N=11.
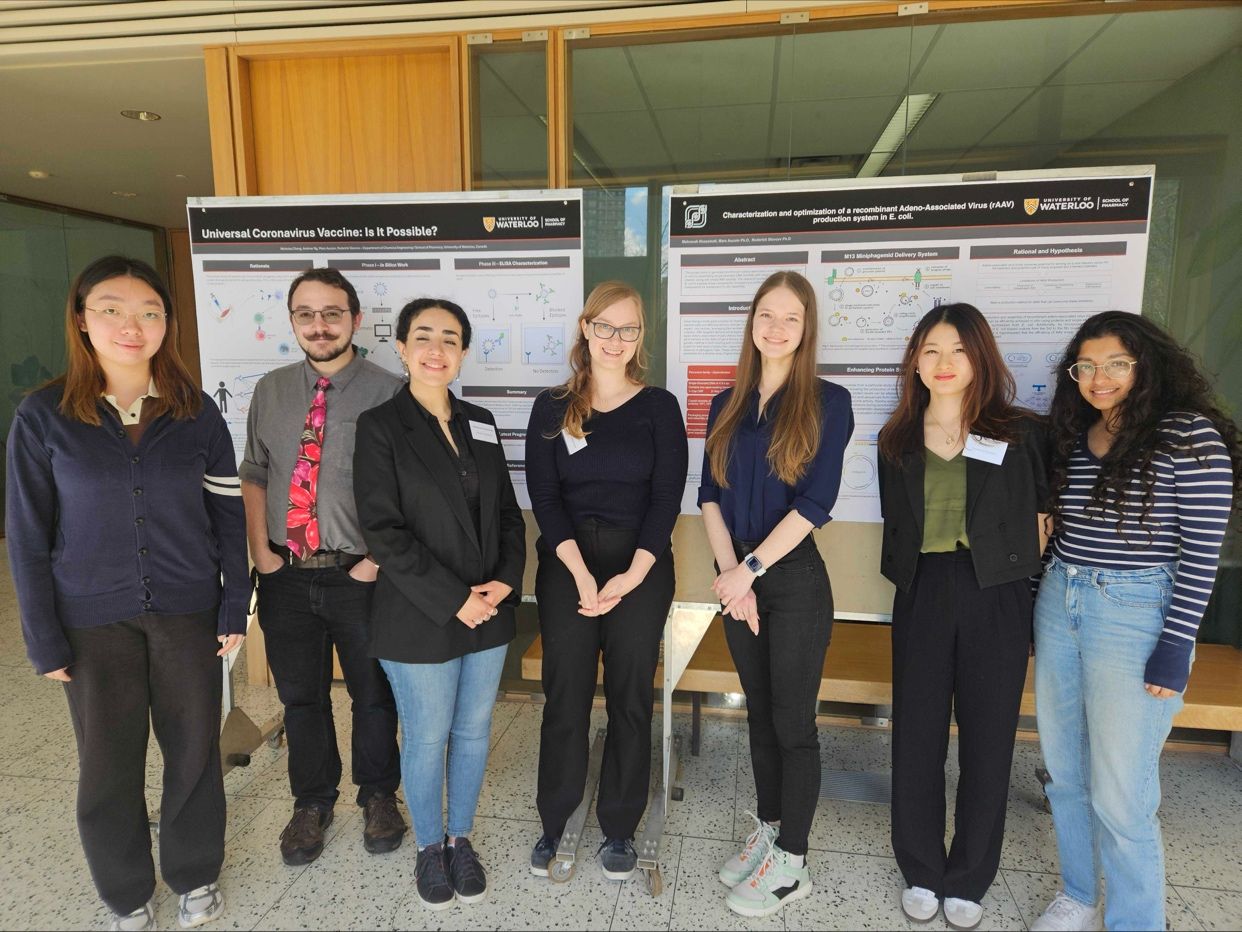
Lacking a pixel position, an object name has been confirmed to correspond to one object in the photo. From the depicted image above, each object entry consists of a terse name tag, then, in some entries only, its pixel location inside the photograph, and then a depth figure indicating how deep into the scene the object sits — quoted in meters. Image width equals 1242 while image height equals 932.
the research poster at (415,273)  2.75
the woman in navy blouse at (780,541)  2.08
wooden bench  2.53
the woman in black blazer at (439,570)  2.04
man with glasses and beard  2.29
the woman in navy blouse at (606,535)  2.14
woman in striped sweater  1.77
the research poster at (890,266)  2.40
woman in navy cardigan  1.84
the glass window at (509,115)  3.20
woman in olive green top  1.99
